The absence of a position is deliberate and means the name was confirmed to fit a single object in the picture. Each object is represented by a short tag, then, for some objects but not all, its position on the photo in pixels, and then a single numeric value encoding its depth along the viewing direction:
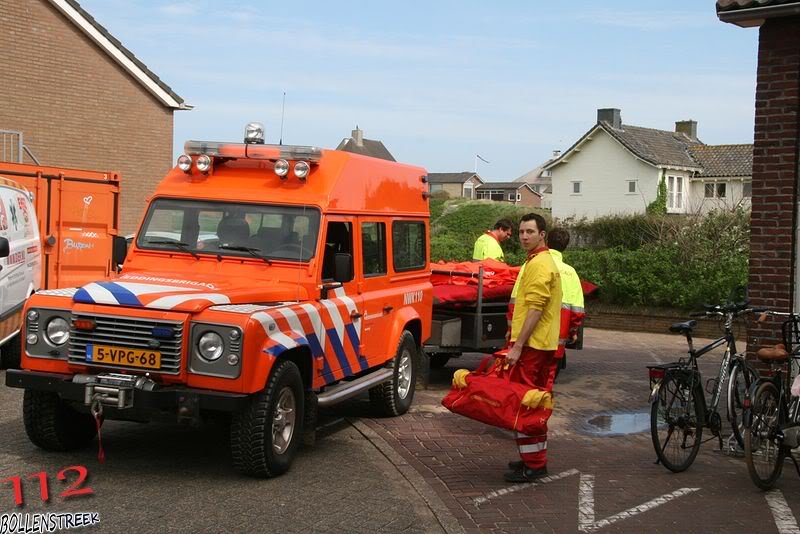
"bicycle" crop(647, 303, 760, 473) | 7.58
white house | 56.69
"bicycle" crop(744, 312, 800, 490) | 7.06
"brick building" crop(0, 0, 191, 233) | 22.33
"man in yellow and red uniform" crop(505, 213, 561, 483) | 7.07
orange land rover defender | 6.57
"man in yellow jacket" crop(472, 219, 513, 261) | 12.75
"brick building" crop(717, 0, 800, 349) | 8.56
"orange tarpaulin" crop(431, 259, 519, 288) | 11.84
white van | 10.97
